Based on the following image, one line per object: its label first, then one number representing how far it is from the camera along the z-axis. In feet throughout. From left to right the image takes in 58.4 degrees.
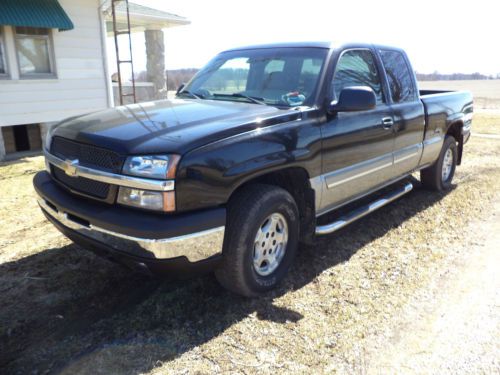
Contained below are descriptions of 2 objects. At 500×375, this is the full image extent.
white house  28.81
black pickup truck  9.18
